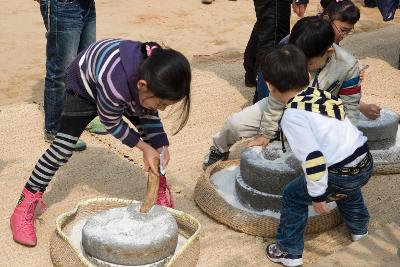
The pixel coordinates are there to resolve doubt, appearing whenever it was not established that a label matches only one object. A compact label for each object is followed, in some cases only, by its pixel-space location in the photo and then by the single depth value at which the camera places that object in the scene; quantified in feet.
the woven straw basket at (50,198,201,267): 9.16
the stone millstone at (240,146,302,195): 10.54
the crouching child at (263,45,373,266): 8.71
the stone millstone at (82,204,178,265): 8.95
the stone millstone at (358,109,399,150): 12.48
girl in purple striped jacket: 8.54
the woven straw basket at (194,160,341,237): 10.27
